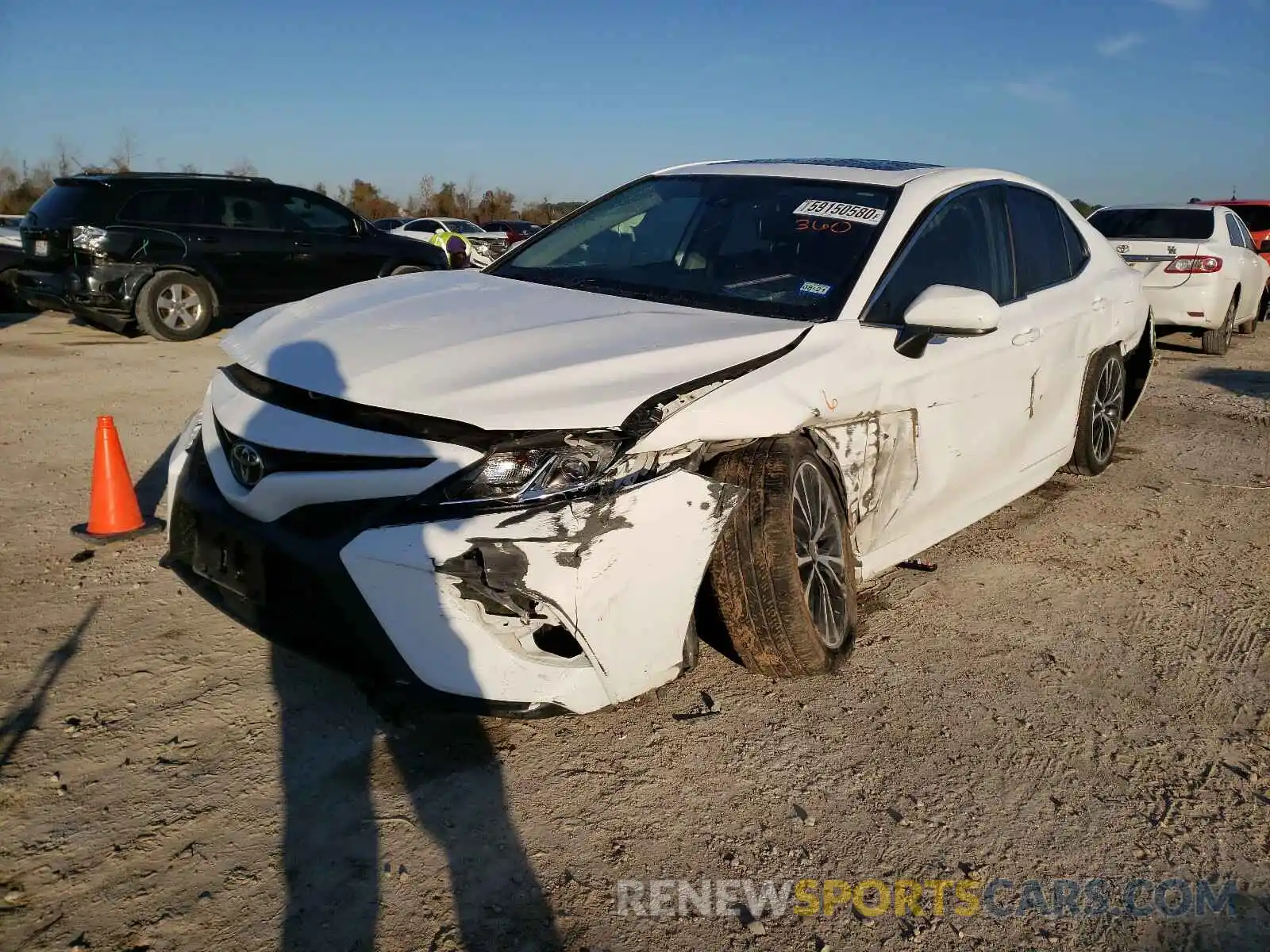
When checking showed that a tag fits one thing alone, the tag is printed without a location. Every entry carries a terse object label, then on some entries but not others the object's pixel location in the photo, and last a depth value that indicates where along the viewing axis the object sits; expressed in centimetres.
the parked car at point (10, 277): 1228
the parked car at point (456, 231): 2128
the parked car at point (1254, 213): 1438
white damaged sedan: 258
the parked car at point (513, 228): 2662
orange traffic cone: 445
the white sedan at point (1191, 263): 1053
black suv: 1023
